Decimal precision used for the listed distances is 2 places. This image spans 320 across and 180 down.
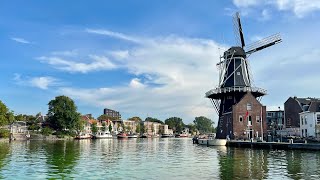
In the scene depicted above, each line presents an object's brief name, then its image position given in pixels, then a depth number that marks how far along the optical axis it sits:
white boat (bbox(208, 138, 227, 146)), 75.91
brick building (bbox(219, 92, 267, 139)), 79.69
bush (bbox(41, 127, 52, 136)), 133.75
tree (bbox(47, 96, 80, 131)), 140.50
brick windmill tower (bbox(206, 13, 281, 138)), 79.88
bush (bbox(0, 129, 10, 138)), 98.44
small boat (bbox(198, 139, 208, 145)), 85.19
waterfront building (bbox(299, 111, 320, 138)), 71.25
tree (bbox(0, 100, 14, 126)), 92.06
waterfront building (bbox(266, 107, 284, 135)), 137.88
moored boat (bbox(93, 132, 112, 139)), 155.80
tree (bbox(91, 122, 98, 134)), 180.75
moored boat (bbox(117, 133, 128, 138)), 167.68
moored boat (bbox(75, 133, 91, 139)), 139.38
